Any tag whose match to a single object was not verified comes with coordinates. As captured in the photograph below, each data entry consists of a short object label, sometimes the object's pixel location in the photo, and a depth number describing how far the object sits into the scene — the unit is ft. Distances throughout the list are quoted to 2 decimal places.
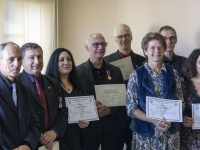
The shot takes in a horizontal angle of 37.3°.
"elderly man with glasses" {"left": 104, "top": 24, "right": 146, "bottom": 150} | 11.02
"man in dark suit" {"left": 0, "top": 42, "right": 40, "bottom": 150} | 6.15
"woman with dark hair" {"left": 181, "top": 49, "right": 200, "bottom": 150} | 8.83
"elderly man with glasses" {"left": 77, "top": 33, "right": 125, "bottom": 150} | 9.36
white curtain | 11.87
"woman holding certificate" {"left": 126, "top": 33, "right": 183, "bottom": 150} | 8.04
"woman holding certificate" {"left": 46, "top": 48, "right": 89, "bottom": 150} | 8.66
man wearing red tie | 7.47
